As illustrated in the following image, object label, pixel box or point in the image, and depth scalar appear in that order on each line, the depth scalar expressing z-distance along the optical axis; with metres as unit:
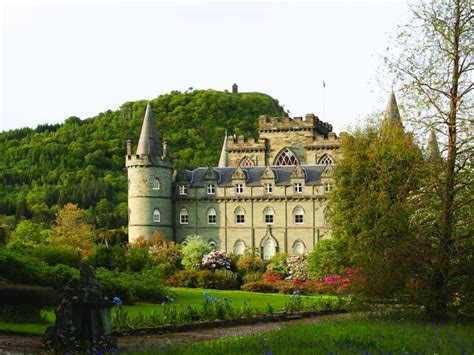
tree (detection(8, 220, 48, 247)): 57.00
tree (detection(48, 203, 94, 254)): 57.38
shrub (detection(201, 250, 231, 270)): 44.10
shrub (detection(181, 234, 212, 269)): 46.87
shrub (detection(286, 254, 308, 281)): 43.87
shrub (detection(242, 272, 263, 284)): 41.32
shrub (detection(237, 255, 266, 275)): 44.80
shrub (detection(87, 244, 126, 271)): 32.31
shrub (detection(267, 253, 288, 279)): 45.28
